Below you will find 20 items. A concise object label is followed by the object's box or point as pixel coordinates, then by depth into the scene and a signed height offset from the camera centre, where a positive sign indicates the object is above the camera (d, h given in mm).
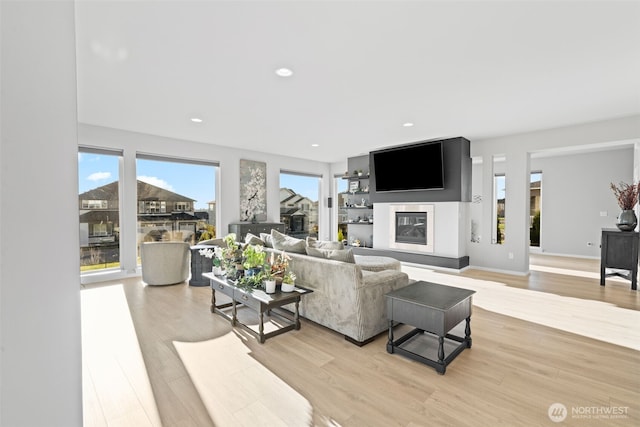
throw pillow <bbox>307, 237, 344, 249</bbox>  3421 -416
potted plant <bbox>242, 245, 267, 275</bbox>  3066 -523
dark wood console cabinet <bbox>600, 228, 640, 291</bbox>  4461 -703
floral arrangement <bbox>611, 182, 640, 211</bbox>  4586 +156
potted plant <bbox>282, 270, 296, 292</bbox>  2980 -736
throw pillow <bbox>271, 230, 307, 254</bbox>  3557 -423
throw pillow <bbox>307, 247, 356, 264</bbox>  3033 -474
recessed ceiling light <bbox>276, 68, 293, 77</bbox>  2957 +1394
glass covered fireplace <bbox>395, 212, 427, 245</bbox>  6367 -422
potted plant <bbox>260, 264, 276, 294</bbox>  2941 -703
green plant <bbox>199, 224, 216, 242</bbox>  6266 -480
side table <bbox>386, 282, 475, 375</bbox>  2312 -875
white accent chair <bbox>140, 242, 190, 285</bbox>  4715 -832
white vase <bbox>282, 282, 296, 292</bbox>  2980 -781
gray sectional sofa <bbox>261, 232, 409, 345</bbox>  2738 -827
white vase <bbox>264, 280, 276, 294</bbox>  2939 -760
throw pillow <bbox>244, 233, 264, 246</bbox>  3969 -424
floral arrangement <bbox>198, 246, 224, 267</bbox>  3449 -536
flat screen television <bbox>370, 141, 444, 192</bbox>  5926 +873
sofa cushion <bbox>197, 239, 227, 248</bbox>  4885 -551
